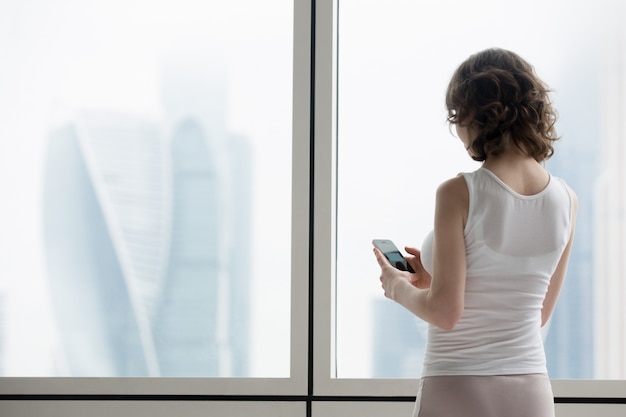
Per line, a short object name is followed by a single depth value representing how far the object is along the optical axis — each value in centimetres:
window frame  483
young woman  354
